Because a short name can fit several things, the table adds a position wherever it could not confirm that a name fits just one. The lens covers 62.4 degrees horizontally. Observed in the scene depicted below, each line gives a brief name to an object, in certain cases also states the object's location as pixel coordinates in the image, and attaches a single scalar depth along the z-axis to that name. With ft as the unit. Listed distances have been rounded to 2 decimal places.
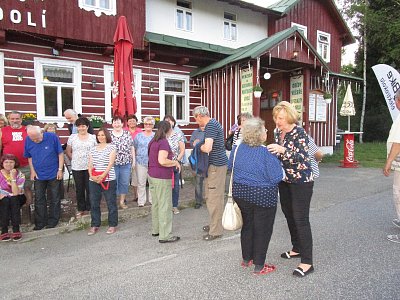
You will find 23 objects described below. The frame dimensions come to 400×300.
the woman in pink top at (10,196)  15.87
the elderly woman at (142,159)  20.38
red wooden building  28.22
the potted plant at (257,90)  30.40
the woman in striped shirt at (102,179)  16.25
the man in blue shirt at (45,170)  16.84
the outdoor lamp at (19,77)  28.14
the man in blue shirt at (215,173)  14.80
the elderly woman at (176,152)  19.90
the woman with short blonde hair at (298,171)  10.99
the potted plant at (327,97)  37.01
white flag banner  22.31
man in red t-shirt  17.49
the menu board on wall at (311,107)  43.14
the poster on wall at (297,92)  37.99
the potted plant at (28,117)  25.85
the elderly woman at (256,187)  10.78
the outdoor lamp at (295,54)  32.96
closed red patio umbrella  22.50
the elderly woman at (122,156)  19.13
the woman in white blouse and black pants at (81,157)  17.94
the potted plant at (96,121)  30.13
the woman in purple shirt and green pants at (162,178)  14.70
